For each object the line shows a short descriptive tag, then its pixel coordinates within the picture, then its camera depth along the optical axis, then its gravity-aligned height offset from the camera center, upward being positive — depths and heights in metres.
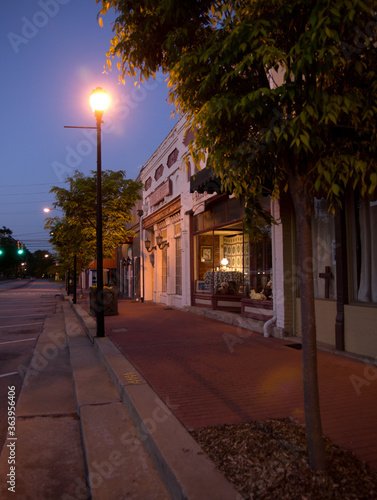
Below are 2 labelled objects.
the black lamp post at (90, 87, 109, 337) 9.58 +2.16
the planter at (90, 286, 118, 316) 14.86 -1.20
